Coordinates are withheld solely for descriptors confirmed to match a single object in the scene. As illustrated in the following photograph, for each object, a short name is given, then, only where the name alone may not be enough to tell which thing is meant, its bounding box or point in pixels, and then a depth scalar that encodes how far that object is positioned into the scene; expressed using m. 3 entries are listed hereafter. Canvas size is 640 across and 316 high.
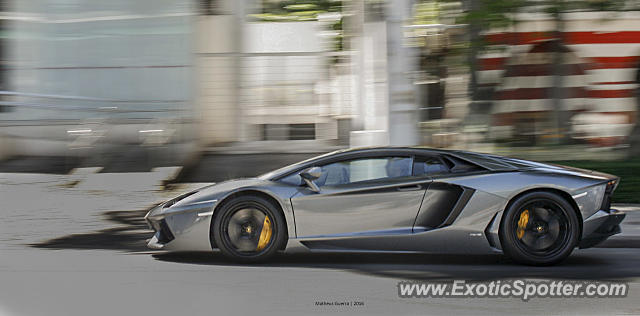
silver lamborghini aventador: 6.30
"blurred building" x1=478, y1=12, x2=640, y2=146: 13.13
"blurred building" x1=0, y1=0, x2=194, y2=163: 14.02
